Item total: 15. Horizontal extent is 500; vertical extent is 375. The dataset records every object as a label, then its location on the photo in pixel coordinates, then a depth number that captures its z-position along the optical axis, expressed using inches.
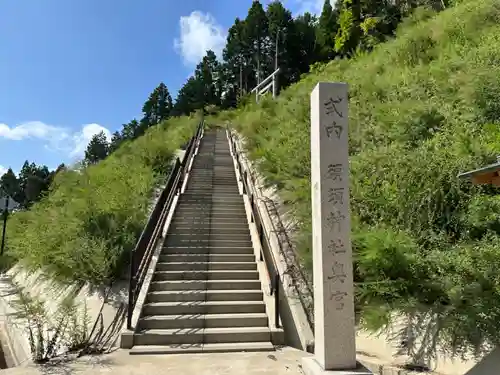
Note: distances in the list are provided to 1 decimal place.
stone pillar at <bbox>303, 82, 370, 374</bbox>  163.3
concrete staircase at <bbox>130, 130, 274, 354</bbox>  239.1
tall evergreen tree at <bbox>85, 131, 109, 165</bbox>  2462.4
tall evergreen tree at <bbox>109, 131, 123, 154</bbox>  2532.0
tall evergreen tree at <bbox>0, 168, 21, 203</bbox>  2448.3
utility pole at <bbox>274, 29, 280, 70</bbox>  1699.6
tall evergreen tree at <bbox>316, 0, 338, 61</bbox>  1502.2
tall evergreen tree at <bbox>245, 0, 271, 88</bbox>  1895.9
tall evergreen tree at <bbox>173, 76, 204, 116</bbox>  2084.4
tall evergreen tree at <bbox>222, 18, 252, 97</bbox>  2002.2
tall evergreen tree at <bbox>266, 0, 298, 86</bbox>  1768.0
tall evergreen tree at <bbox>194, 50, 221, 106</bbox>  2144.4
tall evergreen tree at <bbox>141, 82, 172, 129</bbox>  2481.5
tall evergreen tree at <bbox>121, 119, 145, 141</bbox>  2402.1
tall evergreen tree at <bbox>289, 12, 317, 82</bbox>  1774.6
